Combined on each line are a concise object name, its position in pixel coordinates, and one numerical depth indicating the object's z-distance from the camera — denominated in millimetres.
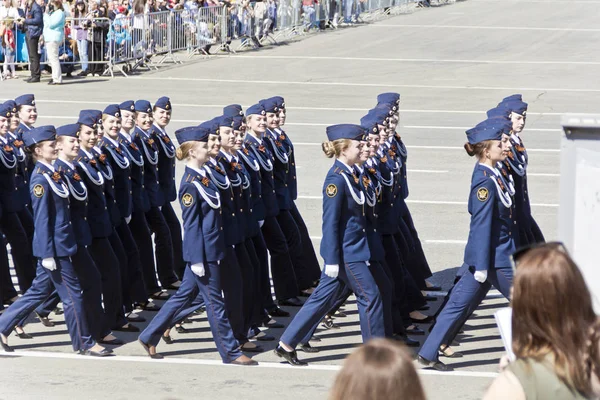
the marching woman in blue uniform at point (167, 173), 19641
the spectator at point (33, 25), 45156
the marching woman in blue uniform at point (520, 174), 17172
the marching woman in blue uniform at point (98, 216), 17141
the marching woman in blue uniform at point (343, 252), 15695
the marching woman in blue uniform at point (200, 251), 16000
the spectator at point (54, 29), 44625
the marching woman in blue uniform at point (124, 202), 18312
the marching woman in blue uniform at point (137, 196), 18922
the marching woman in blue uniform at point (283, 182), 19469
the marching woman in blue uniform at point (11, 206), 18875
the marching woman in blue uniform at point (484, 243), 15594
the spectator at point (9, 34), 46406
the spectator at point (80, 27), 46312
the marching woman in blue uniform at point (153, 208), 19297
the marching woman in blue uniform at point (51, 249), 16047
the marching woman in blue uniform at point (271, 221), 18984
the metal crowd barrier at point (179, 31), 47812
